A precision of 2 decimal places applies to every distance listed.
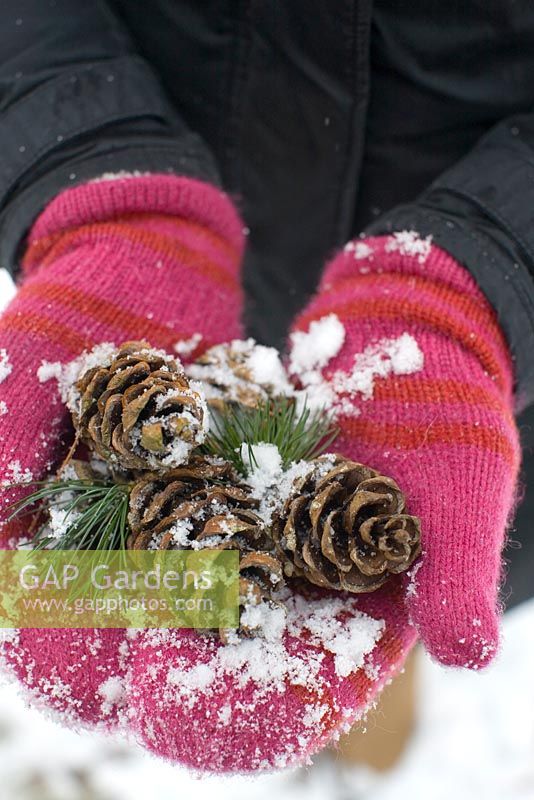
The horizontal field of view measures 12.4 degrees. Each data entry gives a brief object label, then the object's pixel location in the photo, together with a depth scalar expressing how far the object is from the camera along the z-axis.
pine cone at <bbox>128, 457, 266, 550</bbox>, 0.78
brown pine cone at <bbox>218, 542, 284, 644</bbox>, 0.78
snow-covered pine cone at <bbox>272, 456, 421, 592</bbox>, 0.78
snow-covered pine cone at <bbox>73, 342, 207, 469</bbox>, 0.78
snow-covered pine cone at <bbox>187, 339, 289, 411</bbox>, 0.84
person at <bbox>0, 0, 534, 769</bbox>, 0.80
